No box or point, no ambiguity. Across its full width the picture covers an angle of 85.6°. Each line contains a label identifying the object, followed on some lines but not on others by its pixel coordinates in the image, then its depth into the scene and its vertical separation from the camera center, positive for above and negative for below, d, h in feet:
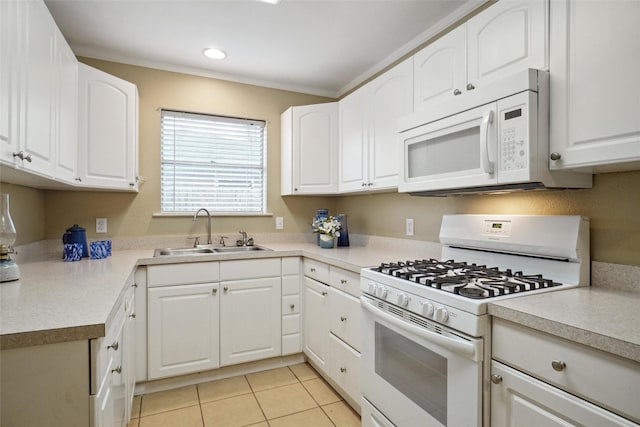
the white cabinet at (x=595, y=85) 3.62 +1.45
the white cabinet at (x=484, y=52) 4.48 +2.43
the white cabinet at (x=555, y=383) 2.79 -1.53
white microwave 4.34 +1.03
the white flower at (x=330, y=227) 9.09 -0.39
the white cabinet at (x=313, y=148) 9.70 +1.81
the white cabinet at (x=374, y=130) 6.96 +1.91
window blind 9.48 +1.40
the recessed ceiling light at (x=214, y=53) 8.39 +3.93
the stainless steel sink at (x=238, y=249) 9.26 -1.01
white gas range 3.89 -1.21
